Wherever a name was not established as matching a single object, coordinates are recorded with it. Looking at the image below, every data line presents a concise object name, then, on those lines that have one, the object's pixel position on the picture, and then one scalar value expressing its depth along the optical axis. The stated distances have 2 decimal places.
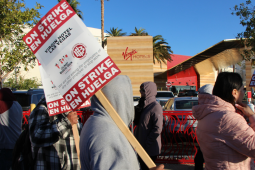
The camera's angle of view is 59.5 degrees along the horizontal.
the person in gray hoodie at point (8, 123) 3.56
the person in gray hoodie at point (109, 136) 1.33
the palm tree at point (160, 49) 33.62
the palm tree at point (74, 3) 32.05
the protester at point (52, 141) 2.43
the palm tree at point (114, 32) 34.59
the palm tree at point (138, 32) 35.00
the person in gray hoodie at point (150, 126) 3.55
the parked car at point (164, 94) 15.41
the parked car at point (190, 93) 27.90
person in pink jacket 1.92
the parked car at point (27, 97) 8.39
